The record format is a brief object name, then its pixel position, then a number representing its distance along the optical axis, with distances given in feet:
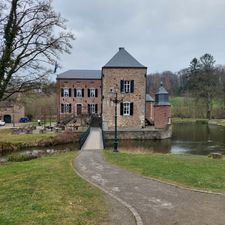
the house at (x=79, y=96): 102.61
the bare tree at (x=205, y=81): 145.97
